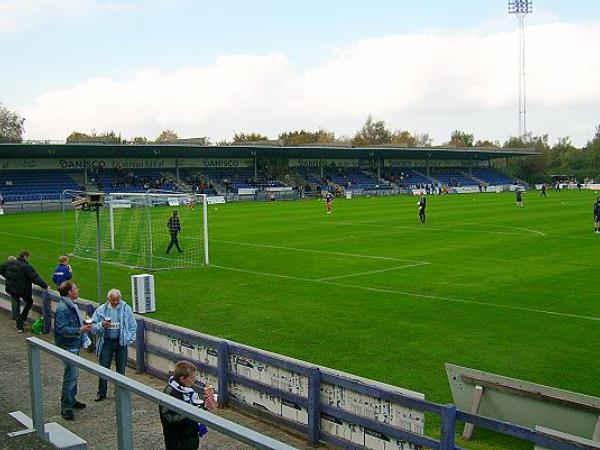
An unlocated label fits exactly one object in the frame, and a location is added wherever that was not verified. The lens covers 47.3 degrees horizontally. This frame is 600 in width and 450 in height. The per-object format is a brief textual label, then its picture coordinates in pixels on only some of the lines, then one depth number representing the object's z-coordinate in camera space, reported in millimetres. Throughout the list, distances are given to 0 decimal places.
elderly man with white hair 10367
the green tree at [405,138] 165600
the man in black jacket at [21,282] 15117
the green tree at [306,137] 145400
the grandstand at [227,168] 70188
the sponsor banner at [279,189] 78688
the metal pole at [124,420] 4488
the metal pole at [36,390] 5426
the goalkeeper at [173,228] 28844
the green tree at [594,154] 132375
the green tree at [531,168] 120188
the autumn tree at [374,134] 165638
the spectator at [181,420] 5969
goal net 26641
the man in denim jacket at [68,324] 10047
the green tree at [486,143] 162500
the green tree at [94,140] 70438
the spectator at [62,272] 16672
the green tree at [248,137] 137000
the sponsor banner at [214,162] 82812
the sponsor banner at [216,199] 71325
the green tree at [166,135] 142625
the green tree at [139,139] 128025
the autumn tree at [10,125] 113438
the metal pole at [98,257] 14438
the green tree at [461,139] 169525
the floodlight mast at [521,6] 97625
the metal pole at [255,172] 85525
